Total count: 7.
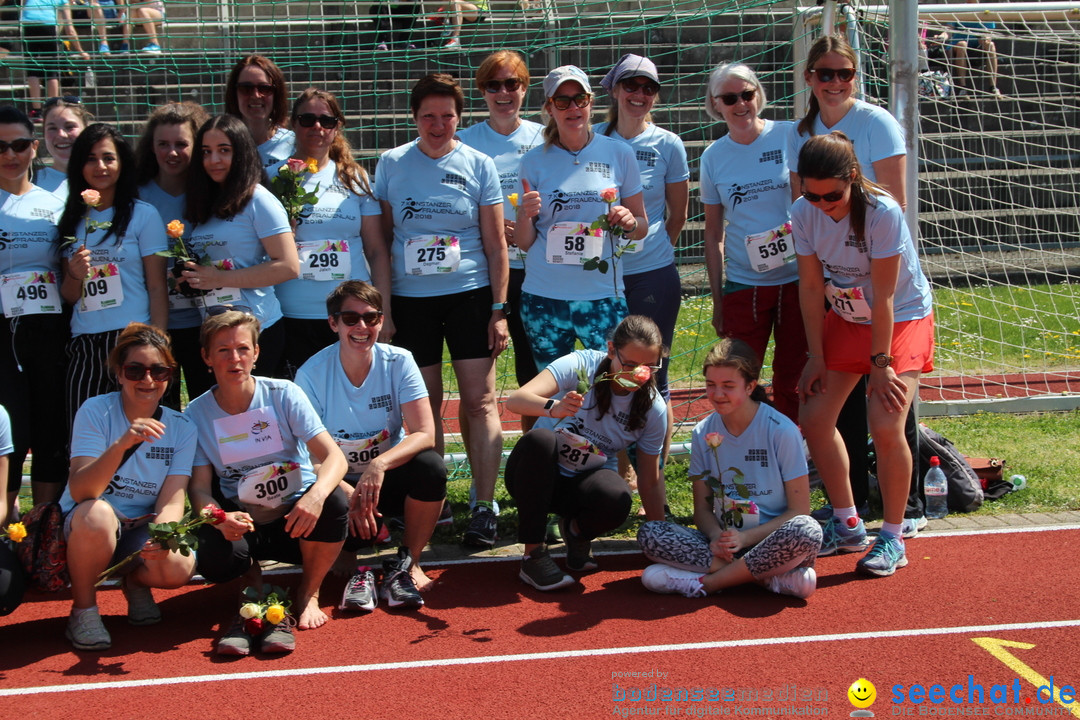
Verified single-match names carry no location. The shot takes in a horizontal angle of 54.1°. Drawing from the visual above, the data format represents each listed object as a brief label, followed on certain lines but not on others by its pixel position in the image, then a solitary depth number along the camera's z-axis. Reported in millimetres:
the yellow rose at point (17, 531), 3387
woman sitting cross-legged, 3938
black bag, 4945
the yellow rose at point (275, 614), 3500
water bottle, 4902
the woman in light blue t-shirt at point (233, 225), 4262
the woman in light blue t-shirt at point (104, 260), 4223
